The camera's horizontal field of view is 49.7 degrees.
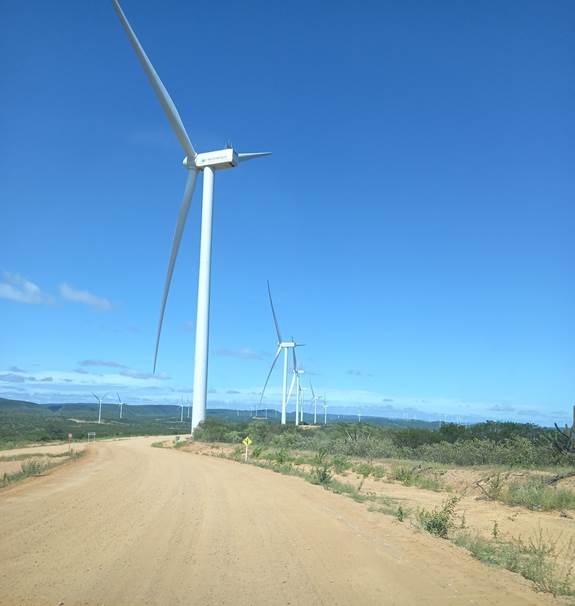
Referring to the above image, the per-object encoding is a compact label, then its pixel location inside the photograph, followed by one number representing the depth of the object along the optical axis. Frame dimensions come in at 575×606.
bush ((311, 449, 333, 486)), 22.77
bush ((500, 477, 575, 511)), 17.58
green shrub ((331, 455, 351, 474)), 29.38
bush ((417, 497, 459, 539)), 12.56
